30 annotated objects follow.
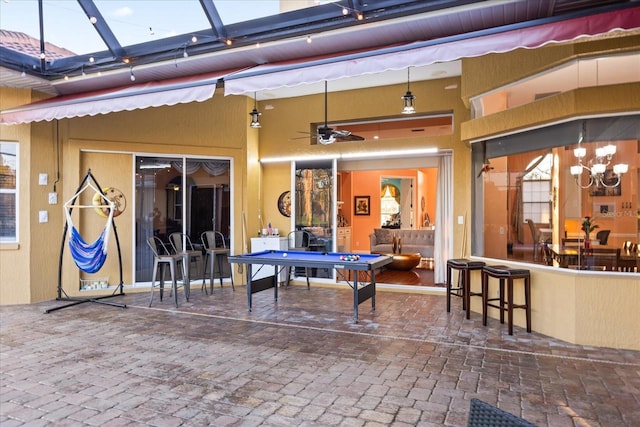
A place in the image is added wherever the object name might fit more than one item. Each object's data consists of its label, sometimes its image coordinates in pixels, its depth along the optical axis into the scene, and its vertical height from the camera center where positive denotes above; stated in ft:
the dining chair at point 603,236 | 16.14 -0.74
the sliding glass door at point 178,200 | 27.14 +1.17
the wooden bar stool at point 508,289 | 17.30 -3.02
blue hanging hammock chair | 21.77 -1.76
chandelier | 16.03 +1.92
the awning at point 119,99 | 16.40 +5.07
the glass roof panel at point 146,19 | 18.70 +8.96
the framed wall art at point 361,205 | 48.44 +1.38
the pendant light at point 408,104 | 21.78 +5.92
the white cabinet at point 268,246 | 28.53 -1.99
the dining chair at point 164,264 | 22.59 -2.72
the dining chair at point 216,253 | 26.27 -2.27
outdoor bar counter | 15.56 -3.45
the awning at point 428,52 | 11.46 +5.11
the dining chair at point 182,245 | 26.96 -1.79
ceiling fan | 25.17 +5.30
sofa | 39.08 -2.26
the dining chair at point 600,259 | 16.03 -1.62
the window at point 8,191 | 23.32 +1.46
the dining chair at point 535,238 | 18.18 -0.93
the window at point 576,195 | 15.88 +0.87
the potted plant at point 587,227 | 16.31 -0.40
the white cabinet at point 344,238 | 39.30 -2.08
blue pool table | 18.97 -2.09
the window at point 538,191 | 17.99 +1.16
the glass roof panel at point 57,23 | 19.44 +9.31
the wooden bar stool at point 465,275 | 19.77 -2.80
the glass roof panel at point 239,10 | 17.39 +8.66
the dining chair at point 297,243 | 28.60 -1.79
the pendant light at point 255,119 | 25.55 +6.07
